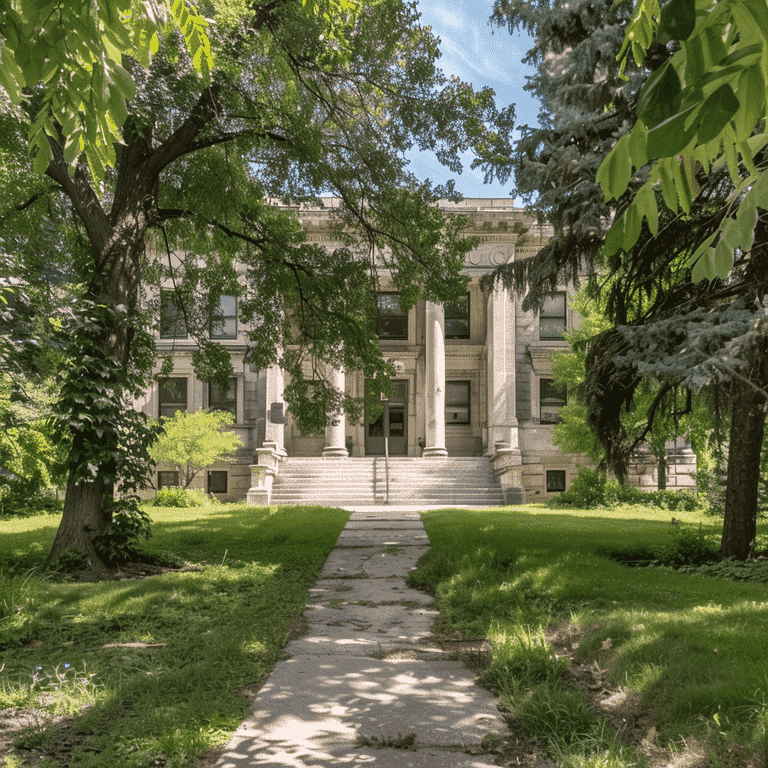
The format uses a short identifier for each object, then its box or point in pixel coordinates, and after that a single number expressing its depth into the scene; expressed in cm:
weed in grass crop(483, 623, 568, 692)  488
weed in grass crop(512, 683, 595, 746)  398
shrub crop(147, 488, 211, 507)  2388
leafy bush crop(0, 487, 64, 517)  1943
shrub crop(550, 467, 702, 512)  2281
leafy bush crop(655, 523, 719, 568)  1027
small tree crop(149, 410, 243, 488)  2536
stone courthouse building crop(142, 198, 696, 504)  2831
